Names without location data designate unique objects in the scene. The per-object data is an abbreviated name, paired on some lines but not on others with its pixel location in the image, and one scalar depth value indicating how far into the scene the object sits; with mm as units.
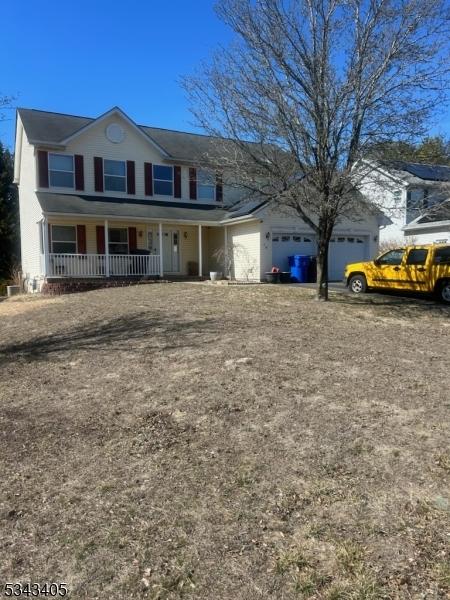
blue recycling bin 19469
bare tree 10352
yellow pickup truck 13047
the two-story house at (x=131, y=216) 19531
